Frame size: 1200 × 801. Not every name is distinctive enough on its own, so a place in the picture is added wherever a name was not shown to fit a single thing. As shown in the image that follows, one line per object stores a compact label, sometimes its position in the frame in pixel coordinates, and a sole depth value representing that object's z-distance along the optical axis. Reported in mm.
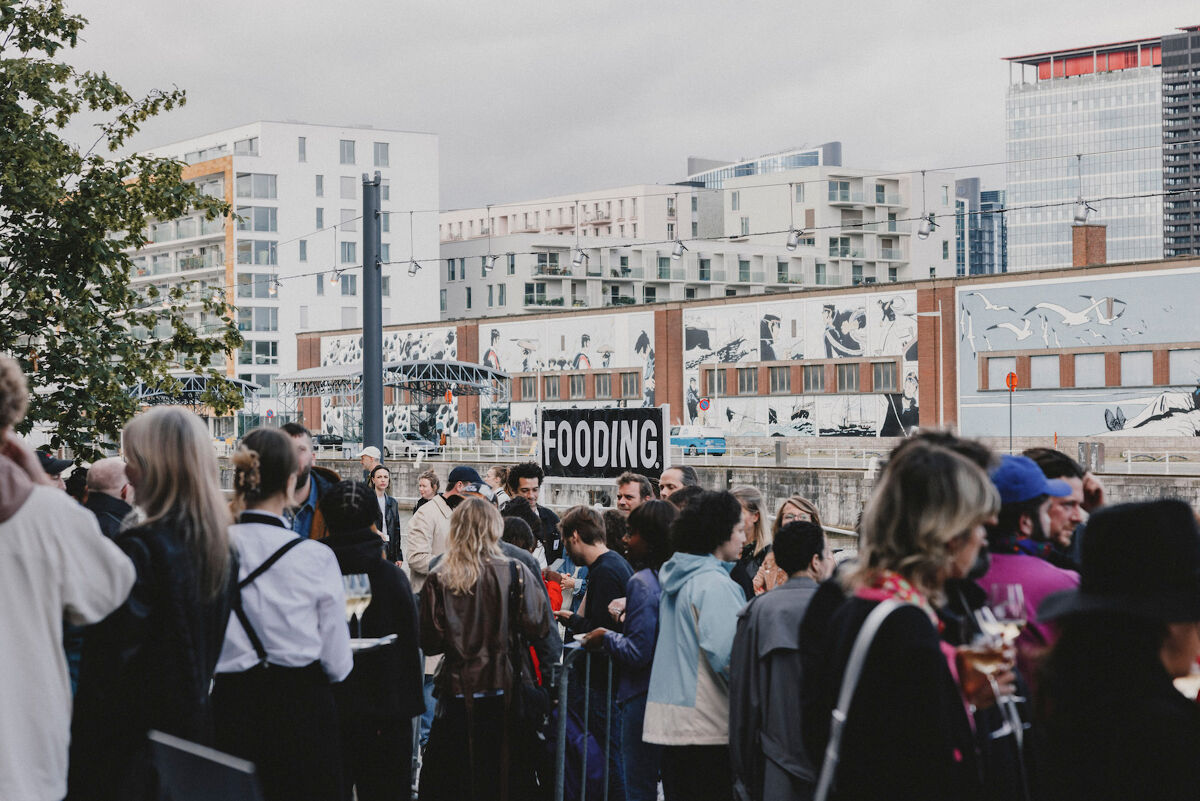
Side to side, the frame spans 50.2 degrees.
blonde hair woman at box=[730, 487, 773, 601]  7105
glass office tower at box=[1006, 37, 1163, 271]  190125
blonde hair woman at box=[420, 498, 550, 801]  6043
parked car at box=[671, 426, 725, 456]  53438
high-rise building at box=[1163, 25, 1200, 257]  188625
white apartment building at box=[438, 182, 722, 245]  118312
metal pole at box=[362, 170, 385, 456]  13680
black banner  10836
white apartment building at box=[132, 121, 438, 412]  93375
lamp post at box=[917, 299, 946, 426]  53219
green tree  12406
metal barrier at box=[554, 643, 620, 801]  6465
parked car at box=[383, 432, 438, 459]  58094
